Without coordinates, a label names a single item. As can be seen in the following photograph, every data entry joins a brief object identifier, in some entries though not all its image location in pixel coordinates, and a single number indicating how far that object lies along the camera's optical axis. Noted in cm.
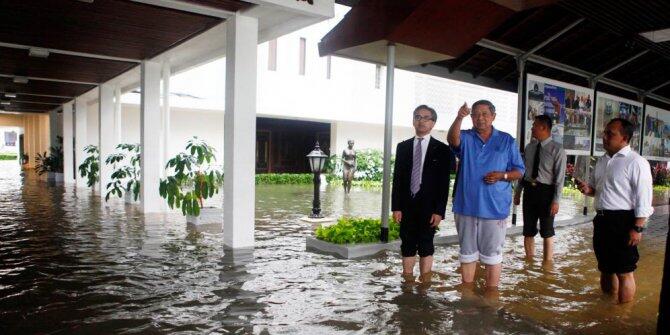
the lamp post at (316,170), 949
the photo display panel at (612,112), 906
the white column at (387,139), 614
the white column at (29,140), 2966
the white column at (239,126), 630
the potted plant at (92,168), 1260
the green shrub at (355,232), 632
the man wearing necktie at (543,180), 570
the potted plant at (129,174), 1041
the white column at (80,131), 1614
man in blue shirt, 435
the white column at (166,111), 995
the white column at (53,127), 2048
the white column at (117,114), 1342
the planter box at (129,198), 1137
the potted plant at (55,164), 1839
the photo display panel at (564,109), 752
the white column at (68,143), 1764
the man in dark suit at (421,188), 471
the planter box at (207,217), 848
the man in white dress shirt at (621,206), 405
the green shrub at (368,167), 2208
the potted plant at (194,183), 826
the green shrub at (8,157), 4528
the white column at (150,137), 965
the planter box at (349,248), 604
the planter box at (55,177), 1806
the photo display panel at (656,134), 1075
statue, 1612
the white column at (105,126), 1294
